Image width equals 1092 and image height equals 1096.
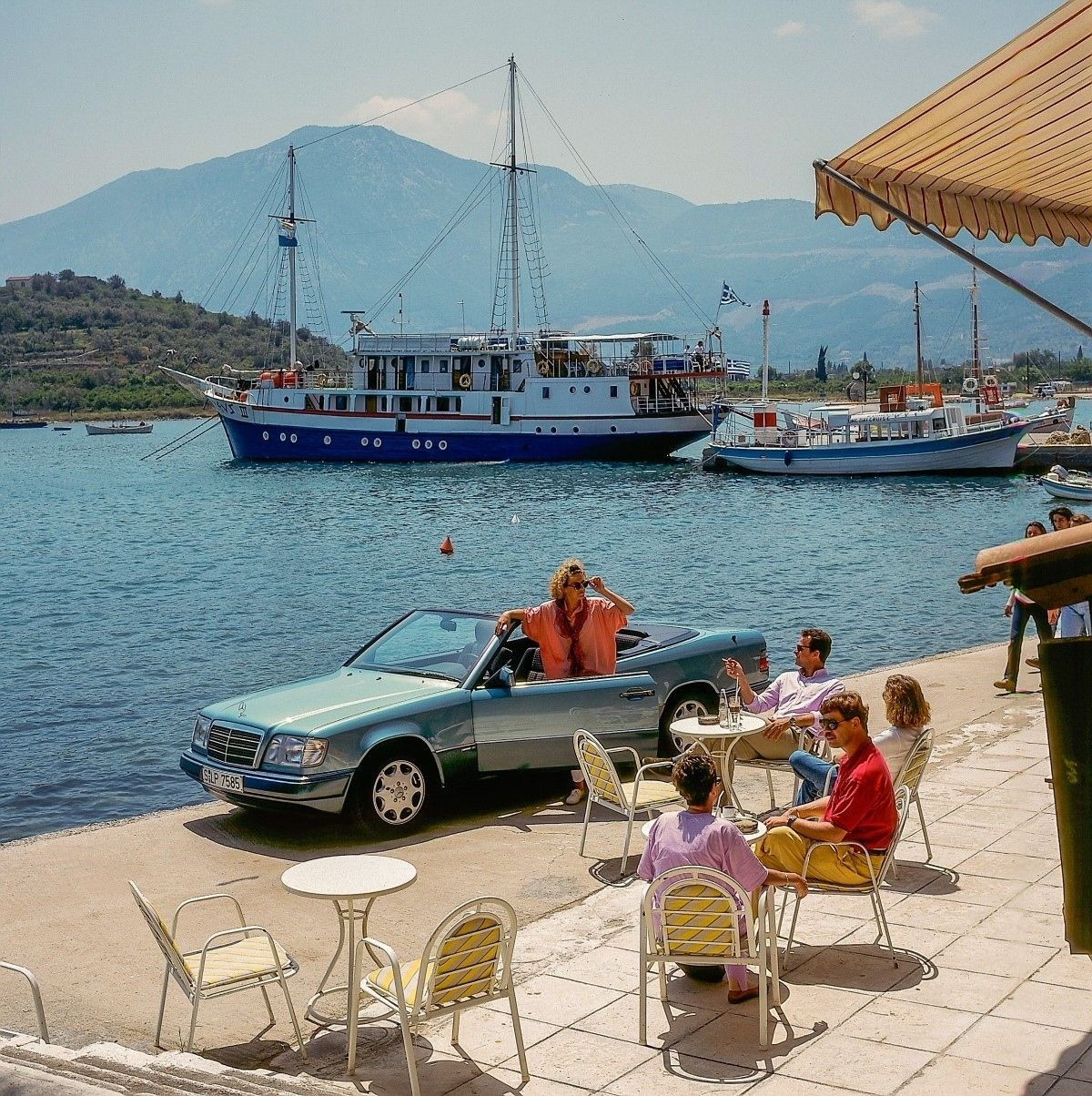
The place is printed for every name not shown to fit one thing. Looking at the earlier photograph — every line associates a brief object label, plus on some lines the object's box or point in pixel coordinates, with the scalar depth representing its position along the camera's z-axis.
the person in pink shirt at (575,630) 9.43
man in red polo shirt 6.05
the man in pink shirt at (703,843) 5.58
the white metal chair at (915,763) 6.73
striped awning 3.93
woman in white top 6.83
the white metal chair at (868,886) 6.01
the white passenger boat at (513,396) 71.94
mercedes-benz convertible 8.54
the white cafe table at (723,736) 7.95
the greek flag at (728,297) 77.76
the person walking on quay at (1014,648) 10.28
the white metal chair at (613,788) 7.77
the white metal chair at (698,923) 5.31
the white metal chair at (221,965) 5.32
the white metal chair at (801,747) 8.45
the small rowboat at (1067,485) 45.19
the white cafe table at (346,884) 5.45
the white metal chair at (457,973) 4.88
